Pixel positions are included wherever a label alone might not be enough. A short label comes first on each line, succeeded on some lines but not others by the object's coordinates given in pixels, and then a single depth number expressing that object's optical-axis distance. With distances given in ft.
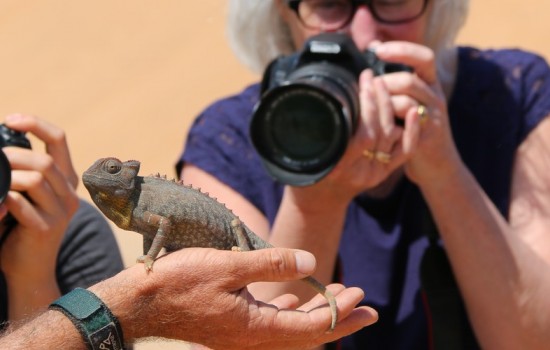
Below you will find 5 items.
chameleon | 13.16
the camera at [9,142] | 18.06
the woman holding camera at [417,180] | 19.29
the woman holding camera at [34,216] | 17.61
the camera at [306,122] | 17.11
